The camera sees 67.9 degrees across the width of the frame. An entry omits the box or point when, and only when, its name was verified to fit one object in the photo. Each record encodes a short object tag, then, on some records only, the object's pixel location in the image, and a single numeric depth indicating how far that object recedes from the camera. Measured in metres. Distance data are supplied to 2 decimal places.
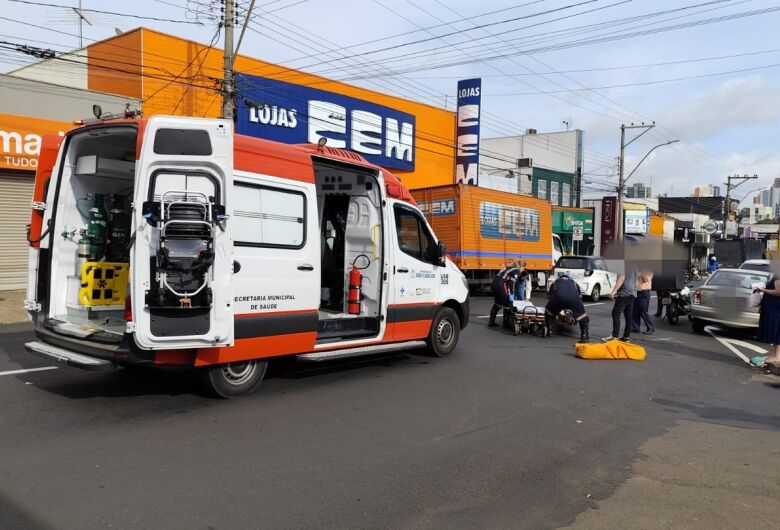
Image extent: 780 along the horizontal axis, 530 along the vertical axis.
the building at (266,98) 19.39
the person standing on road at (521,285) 14.66
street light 34.81
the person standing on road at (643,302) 11.80
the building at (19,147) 15.28
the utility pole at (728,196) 59.69
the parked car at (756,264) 18.23
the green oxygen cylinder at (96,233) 6.71
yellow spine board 6.50
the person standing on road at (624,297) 11.09
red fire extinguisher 8.02
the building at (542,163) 43.62
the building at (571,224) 42.50
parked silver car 12.17
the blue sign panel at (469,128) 29.77
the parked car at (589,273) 20.11
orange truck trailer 19.09
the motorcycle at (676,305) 14.85
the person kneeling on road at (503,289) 12.27
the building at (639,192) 72.56
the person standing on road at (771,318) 8.44
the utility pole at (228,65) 15.91
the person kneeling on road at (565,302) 10.96
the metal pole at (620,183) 34.84
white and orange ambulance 5.28
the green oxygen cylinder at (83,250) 6.60
